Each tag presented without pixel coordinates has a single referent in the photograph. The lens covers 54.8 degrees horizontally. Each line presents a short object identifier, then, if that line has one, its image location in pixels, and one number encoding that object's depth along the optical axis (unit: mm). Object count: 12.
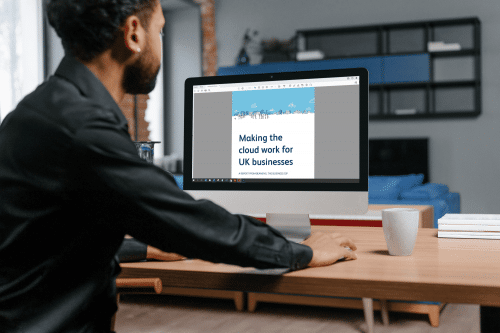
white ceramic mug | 1011
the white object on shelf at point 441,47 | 5894
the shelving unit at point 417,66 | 5996
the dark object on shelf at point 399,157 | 6121
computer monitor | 1174
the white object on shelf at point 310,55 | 6352
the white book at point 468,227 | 1173
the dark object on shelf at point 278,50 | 6699
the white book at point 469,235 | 1167
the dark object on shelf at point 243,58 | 6730
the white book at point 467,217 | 1230
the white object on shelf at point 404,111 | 6083
